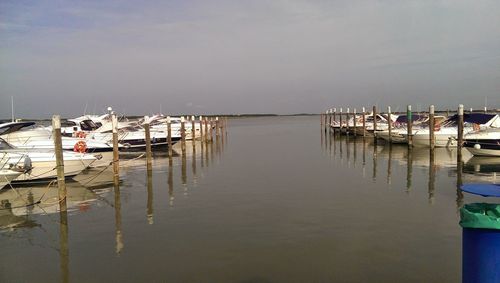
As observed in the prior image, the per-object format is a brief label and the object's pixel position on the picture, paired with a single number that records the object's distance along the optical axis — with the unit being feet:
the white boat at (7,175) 46.65
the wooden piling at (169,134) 86.29
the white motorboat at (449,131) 92.22
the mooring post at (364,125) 127.50
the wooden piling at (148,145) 64.09
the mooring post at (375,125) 115.01
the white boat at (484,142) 78.59
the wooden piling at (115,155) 53.76
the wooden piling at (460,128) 72.95
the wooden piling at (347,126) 147.17
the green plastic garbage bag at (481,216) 12.77
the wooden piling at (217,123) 152.42
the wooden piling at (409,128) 95.39
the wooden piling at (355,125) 141.36
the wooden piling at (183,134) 90.40
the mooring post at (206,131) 128.54
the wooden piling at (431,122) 83.86
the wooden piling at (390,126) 108.93
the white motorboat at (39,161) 52.47
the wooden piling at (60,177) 39.81
